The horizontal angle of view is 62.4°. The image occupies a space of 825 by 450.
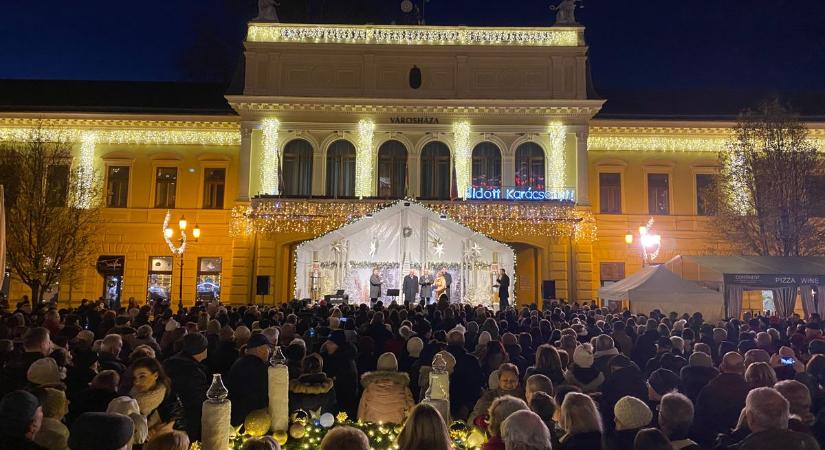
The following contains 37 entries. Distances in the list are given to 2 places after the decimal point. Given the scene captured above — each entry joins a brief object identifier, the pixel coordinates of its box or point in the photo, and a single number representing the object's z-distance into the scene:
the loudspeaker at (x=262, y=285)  27.09
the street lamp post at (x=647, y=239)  27.66
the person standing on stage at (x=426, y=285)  27.35
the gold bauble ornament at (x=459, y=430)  6.96
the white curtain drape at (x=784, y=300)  25.36
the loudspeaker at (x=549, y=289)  28.88
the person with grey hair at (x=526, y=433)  4.49
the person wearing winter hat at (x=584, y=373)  8.02
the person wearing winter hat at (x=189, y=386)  7.12
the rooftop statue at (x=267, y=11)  34.28
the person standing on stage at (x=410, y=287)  27.30
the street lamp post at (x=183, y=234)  24.86
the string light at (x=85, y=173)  31.75
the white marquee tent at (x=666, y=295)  20.41
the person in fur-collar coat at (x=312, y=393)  7.41
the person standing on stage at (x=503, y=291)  26.11
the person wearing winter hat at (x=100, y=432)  4.16
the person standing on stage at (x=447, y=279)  28.42
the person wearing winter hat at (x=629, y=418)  5.41
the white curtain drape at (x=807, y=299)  23.53
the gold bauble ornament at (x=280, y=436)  6.85
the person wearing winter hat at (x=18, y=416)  4.49
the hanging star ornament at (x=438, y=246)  28.56
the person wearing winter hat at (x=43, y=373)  6.71
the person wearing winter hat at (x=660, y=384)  7.31
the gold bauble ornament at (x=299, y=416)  7.05
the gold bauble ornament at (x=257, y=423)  6.77
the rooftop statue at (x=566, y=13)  34.25
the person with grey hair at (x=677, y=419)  5.48
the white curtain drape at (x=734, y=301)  21.62
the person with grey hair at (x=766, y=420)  4.90
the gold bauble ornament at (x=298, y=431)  6.90
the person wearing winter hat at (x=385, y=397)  7.36
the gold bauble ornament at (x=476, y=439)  6.55
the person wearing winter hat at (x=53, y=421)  5.03
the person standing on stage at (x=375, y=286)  27.95
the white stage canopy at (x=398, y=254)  28.56
